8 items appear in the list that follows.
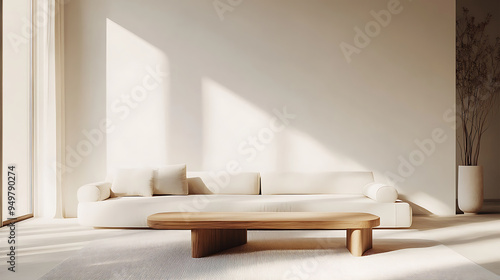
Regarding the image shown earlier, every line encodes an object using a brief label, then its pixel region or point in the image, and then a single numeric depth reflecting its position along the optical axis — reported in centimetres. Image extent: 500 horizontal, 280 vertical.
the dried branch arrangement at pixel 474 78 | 652
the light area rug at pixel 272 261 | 316
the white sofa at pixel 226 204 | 495
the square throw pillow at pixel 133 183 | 539
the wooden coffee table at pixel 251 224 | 365
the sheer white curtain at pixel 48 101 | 578
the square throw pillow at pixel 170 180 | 547
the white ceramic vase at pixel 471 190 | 615
